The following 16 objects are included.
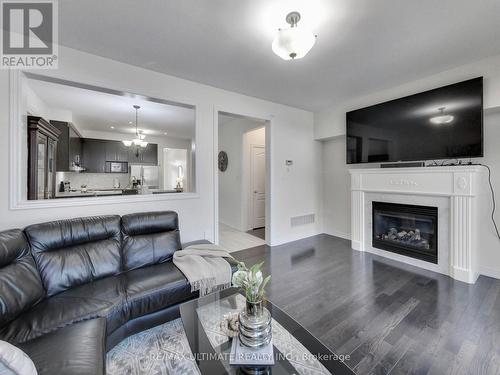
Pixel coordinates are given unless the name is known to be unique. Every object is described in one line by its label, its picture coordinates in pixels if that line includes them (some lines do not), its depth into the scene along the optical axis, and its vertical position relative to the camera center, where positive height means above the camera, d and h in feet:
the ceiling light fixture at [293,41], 5.51 +3.89
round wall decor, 18.69 +2.39
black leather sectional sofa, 3.75 -2.59
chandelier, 15.05 +5.53
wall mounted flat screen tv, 8.29 +2.73
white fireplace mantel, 8.16 -0.59
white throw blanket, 6.21 -2.51
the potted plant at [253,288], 3.76 -1.83
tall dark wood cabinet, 7.91 +1.33
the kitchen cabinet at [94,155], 20.02 +3.18
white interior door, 17.40 +0.07
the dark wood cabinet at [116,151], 21.09 +3.72
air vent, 14.03 -2.28
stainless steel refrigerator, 22.79 +1.48
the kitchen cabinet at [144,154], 22.28 +3.59
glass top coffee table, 3.37 -2.86
